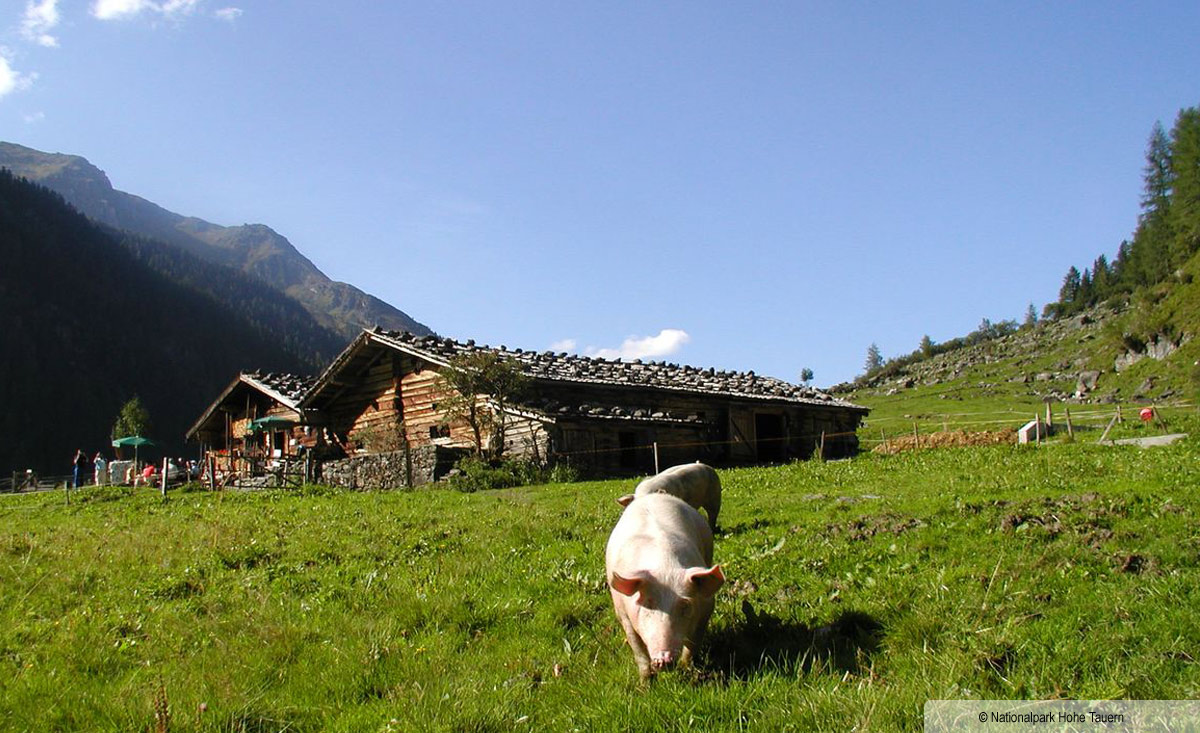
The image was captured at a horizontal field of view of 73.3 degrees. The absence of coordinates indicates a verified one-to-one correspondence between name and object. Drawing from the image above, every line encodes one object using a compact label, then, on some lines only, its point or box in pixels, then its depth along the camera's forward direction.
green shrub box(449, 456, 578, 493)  23.70
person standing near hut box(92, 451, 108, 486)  38.88
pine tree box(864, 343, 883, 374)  165.44
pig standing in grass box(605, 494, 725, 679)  5.73
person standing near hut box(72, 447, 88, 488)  37.07
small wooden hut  37.06
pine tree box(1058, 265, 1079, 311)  137.00
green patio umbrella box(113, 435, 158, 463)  39.44
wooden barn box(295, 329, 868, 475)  28.09
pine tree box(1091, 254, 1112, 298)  125.78
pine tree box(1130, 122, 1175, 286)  107.31
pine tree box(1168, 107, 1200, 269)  100.06
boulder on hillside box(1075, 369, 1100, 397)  77.43
